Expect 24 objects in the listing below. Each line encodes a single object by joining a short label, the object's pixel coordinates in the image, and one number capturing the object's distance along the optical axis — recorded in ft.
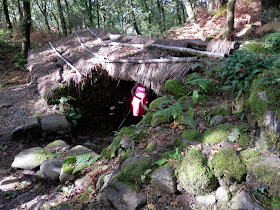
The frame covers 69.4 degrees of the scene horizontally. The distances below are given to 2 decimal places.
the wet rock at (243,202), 6.76
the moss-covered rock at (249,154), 8.21
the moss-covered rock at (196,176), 7.88
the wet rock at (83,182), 11.59
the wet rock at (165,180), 8.41
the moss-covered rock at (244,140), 8.90
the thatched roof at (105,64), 17.07
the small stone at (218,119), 10.67
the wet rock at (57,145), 16.76
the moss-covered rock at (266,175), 6.95
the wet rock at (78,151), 15.35
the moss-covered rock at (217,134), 9.48
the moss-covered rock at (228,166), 7.66
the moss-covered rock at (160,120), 12.50
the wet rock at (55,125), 18.79
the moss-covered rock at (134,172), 9.29
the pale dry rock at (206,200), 7.61
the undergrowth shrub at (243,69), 10.65
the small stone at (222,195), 7.47
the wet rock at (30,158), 14.97
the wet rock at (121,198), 8.57
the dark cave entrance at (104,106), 22.49
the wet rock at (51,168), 13.43
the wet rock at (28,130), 18.48
